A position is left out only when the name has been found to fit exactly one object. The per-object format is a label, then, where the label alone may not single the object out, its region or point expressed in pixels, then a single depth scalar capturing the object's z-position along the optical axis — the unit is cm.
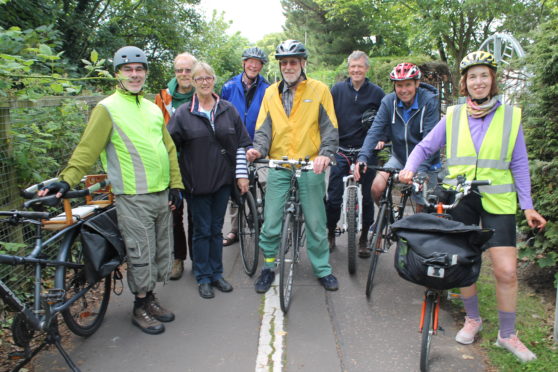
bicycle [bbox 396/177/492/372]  301
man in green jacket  356
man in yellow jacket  450
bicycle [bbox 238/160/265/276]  510
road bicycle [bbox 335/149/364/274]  500
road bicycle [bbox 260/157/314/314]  417
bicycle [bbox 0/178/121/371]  305
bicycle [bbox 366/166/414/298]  446
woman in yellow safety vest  338
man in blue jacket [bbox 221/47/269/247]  569
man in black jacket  559
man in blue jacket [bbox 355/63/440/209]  464
